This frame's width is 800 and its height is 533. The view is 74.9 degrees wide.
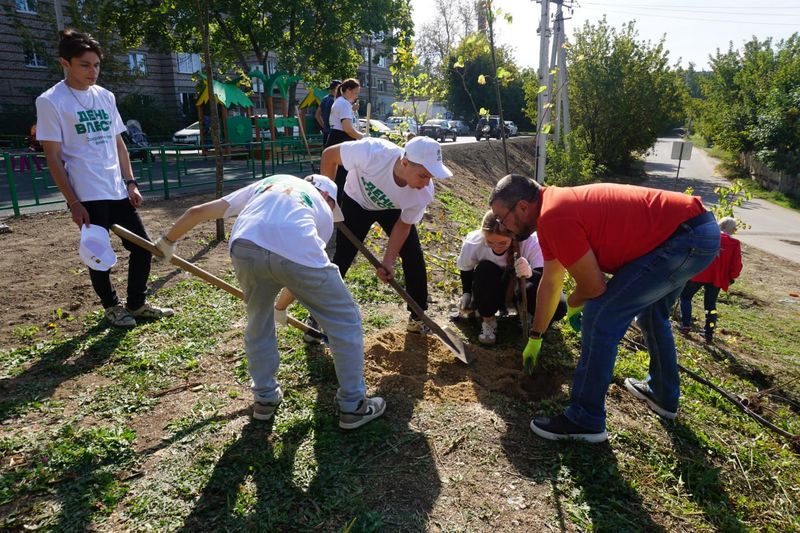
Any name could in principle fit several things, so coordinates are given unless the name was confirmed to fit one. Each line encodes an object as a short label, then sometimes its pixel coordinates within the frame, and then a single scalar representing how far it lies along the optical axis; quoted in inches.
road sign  595.3
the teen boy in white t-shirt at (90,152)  129.9
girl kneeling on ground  147.4
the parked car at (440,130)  1015.0
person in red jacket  210.7
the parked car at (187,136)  785.6
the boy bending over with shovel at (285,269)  86.7
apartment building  796.6
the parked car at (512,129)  1239.3
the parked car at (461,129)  1240.5
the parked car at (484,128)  997.4
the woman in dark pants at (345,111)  236.2
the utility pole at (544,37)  438.1
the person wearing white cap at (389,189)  120.1
